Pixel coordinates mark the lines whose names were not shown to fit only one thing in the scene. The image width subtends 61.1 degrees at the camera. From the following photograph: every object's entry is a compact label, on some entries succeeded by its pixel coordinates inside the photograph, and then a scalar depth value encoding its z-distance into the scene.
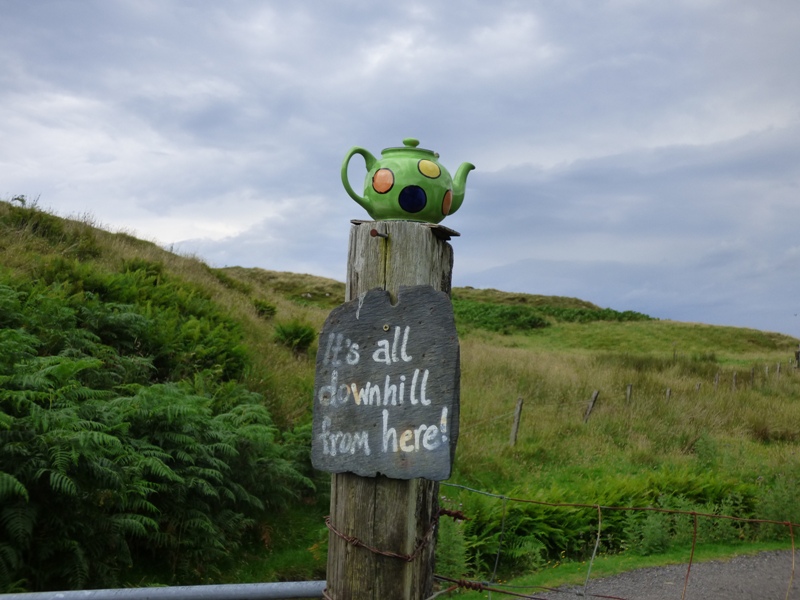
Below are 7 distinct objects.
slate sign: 2.30
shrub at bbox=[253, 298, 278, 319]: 16.66
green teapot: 3.11
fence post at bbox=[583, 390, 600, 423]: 13.86
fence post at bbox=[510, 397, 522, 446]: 11.66
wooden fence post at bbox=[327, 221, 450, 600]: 2.41
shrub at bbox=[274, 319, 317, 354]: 13.76
